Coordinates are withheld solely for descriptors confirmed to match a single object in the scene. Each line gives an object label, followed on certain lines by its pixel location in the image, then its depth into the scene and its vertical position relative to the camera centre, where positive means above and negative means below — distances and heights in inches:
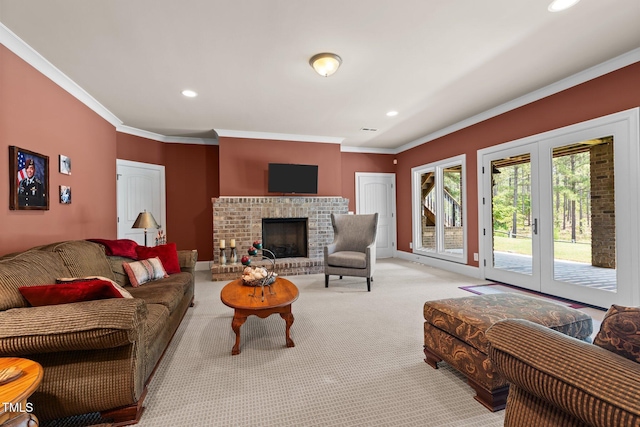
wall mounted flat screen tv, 209.3 +26.8
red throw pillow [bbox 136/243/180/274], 124.1 -17.1
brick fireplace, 199.3 -7.7
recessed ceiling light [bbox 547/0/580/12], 80.0 +58.8
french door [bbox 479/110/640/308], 112.6 -0.8
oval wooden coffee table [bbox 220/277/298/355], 85.2 -27.0
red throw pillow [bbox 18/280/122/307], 58.9 -15.9
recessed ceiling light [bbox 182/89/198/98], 136.6 +59.7
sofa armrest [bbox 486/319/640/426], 29.3 -19.0
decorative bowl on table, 102.6 -22.9
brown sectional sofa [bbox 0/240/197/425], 50.6 -24.7
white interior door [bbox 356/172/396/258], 266.4 +10.5
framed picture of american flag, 92.8 +13.2
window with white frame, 201.9 +2.2
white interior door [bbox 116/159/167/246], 186.5 +14.5
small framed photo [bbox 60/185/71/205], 120.8 +9.7
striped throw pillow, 107.6 -21.6
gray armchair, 158.9 -21.1
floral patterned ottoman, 63.9 -28.3
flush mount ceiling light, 106.0 +57.3
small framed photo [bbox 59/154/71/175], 119.7 +22.5
